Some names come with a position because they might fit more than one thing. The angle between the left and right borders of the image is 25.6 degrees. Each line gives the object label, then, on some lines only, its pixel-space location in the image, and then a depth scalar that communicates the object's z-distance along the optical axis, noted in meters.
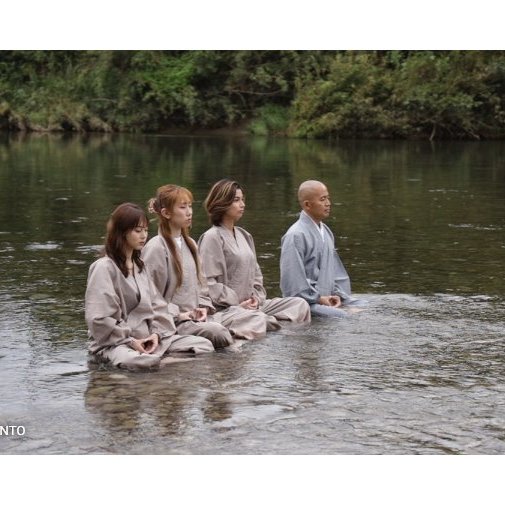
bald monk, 9.54
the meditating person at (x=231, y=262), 8.85
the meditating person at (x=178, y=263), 8.07
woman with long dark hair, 7.35
